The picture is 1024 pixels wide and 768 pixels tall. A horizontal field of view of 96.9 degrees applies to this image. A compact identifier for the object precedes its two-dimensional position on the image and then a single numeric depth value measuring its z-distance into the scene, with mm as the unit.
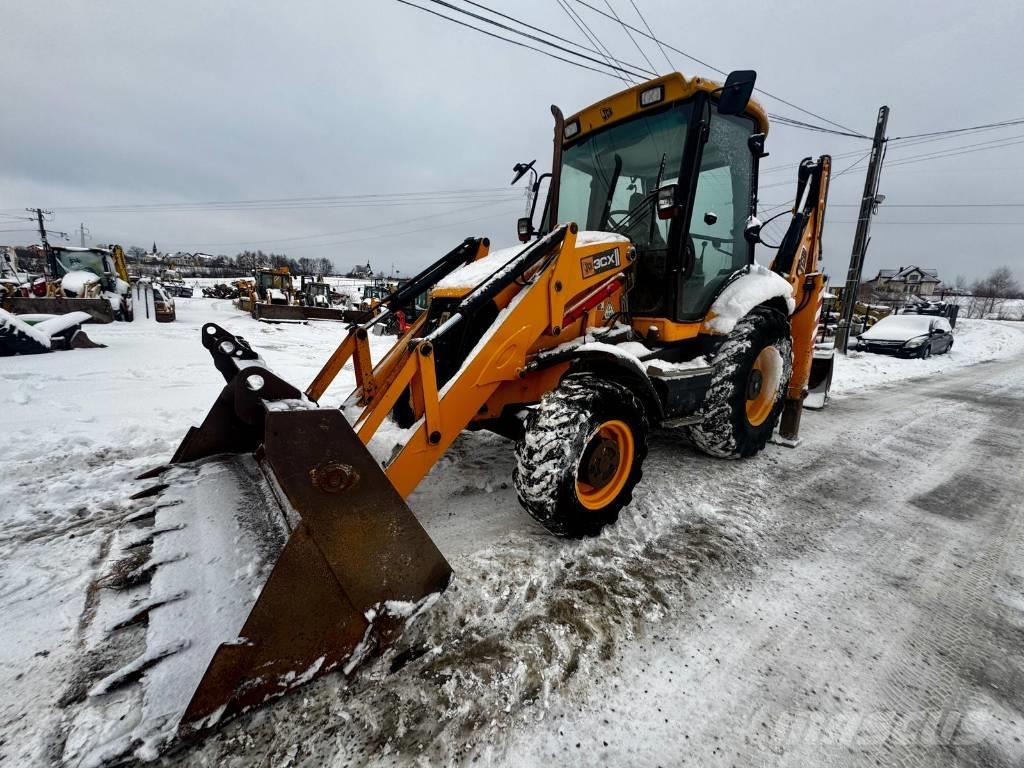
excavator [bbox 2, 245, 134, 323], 11602
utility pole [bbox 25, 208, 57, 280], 16022
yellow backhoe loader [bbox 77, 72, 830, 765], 1613
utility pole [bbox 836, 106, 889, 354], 12133
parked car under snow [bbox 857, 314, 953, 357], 13000
